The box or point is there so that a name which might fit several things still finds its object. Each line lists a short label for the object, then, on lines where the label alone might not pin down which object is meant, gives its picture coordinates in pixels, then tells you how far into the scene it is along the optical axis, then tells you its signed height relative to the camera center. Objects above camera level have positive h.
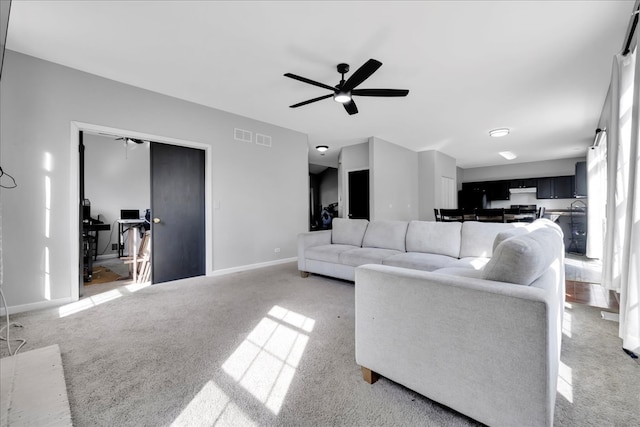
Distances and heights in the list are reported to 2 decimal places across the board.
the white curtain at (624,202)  1.82 +0.10
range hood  8.88 +0.78
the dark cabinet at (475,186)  9.71 +1.02
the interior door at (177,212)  3.75 +0.02
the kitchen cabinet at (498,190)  9.34 +0.81
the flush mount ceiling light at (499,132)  5.47 +1.71
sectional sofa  0.99 -0.52
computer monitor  5.77 -0.02
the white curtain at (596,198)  4.72 +0.28
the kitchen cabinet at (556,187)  8.23 +0.81
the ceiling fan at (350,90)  2.74 +1.40
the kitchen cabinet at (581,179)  6.40 +0.84
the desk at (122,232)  4.85 -0.41
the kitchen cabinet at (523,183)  8.80 +1.03
